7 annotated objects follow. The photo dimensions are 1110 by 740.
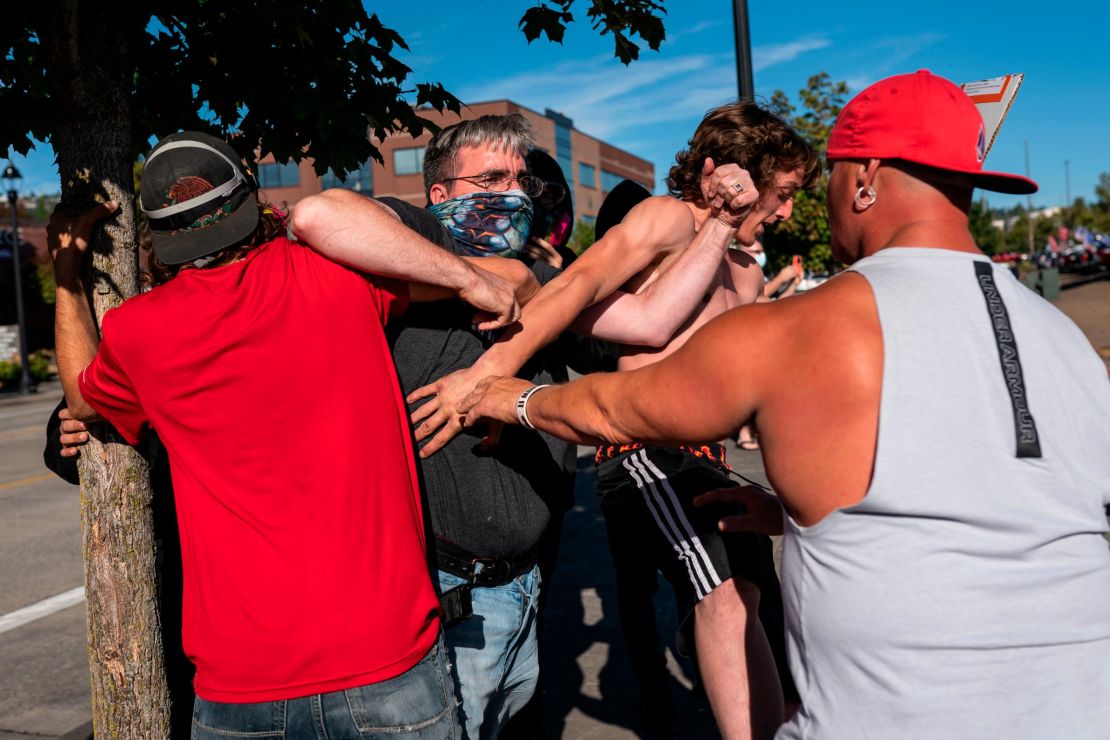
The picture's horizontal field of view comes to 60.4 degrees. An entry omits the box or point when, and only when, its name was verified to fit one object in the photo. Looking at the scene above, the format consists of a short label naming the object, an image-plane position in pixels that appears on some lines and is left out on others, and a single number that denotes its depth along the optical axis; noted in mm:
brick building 60319
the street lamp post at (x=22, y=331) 23734
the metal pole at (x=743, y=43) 7129
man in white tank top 1499
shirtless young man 2438
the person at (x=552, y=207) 3746
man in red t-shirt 1787
